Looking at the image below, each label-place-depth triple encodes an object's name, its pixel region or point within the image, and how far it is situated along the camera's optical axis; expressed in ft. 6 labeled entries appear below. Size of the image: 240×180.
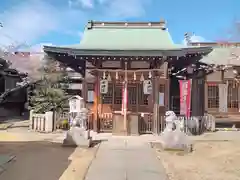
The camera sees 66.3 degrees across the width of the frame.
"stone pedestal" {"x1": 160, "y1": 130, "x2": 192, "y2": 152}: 20.90
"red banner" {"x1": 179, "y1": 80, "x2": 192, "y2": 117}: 27.95
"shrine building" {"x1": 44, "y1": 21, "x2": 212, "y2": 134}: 28.88
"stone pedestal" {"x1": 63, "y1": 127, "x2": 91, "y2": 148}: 22.60
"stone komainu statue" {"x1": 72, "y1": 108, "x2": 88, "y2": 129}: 23.09
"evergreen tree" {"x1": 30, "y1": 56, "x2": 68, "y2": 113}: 34.94
